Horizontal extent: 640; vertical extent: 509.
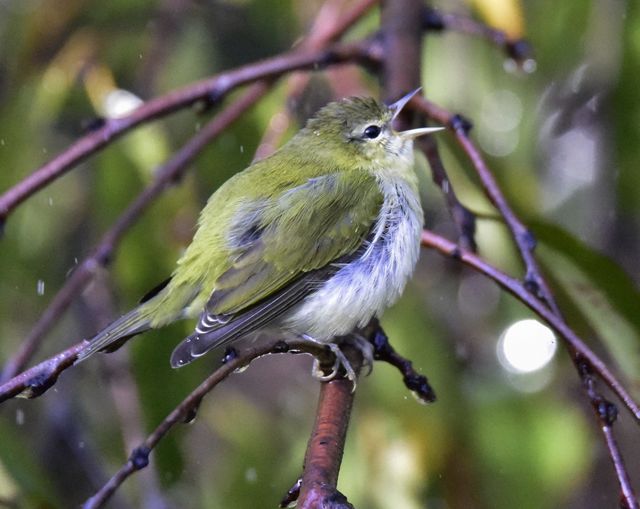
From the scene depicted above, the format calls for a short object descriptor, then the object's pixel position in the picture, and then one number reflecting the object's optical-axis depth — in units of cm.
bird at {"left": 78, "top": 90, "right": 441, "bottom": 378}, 462
